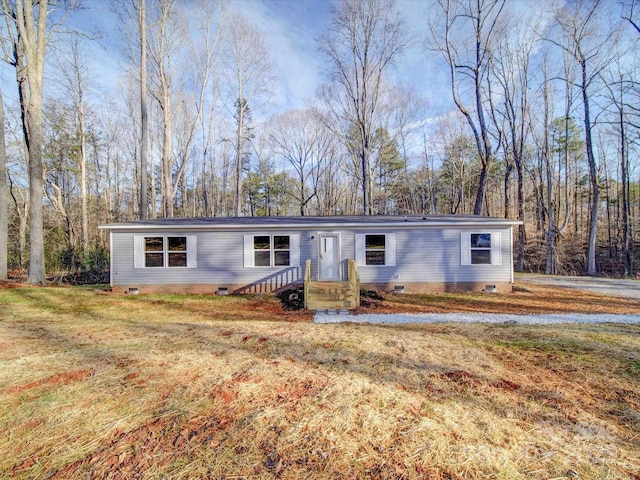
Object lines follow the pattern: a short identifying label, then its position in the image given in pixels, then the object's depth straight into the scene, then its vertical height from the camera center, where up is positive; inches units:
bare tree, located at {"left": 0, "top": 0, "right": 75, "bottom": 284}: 396.2 +221.1
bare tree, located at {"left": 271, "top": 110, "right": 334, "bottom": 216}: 943.6 +321.2
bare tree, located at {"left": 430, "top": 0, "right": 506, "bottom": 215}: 557.3 +359.2
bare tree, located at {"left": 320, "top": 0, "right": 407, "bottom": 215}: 653.9 +402.3
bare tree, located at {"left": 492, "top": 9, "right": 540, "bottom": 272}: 709.3 +319.4
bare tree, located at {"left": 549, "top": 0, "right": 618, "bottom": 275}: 591.8 +359.9
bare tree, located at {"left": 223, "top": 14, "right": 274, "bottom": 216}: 713.6 +379.2
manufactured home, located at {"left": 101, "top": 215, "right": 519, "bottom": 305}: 386.0 -16.9
